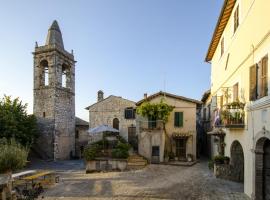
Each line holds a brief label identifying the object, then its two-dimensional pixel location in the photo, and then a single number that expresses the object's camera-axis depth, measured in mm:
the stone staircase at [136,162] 17625
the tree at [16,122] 24327
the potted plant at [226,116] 11000
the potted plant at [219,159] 13320
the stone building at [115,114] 26203
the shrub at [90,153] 17959
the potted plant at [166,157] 19281
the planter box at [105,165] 17688
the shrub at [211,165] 14928
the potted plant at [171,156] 19841
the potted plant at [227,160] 13134
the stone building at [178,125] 19734
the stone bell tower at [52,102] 29406
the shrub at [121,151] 17859
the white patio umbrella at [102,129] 19594
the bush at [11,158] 9602
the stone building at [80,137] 34141
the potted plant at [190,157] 19769
